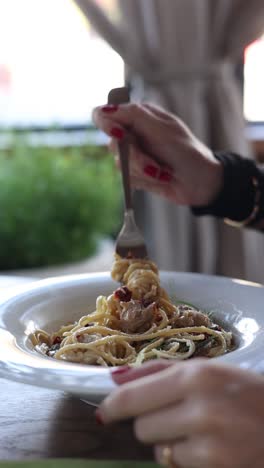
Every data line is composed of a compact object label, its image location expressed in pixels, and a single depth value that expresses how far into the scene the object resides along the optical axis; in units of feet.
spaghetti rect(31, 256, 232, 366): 2.79
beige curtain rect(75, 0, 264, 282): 7.06
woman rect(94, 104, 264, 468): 1.77
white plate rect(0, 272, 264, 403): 2.24
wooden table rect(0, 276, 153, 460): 2.26
